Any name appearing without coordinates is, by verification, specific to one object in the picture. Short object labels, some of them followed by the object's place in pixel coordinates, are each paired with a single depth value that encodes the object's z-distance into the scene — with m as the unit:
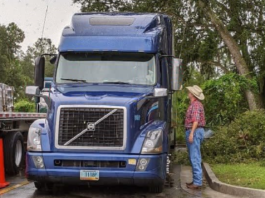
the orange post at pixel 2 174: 9.42
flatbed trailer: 11.11
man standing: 9.34
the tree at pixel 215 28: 21.94
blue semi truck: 7.88
